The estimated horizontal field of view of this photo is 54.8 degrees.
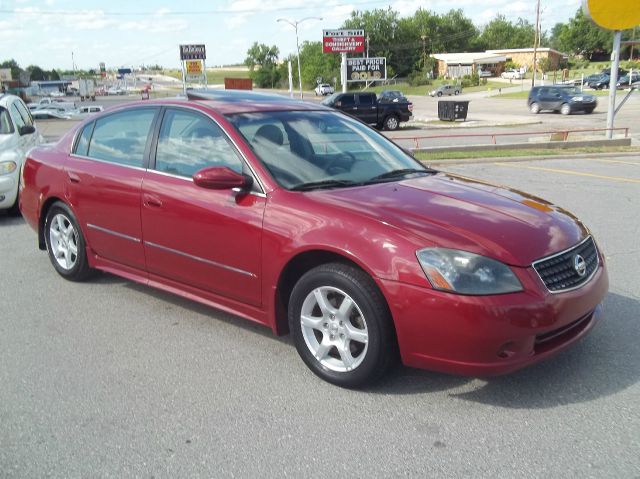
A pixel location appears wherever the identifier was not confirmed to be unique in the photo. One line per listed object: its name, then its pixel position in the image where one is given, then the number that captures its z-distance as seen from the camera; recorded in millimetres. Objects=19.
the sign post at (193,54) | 34875
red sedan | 3135
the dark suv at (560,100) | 34312
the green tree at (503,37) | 140875
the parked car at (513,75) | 90988
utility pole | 71538
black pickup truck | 27812
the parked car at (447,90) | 68062
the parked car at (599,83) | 61250
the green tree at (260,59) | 121175
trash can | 32375
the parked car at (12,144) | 8391
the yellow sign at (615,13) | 14926
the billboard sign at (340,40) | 39781
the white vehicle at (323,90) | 76812
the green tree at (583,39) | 109750
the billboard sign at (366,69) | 38875
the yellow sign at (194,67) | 38897
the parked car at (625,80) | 53450
